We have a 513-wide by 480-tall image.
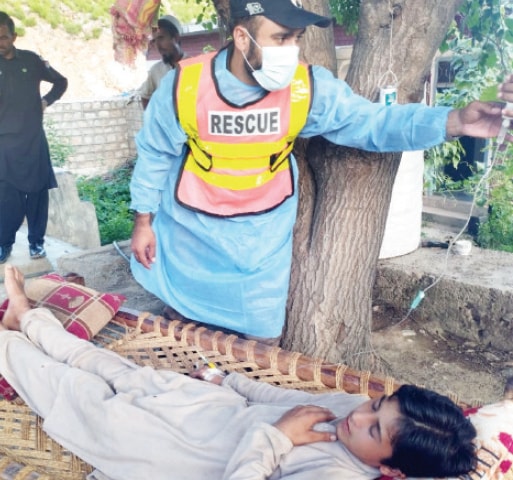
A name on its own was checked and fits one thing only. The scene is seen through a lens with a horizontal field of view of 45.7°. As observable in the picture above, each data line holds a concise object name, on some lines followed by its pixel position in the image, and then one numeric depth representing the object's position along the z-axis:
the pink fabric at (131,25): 2.77
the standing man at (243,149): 2.20
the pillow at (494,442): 1.71
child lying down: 1.69
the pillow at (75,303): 2.79
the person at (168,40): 5.04
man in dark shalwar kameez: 4.53
